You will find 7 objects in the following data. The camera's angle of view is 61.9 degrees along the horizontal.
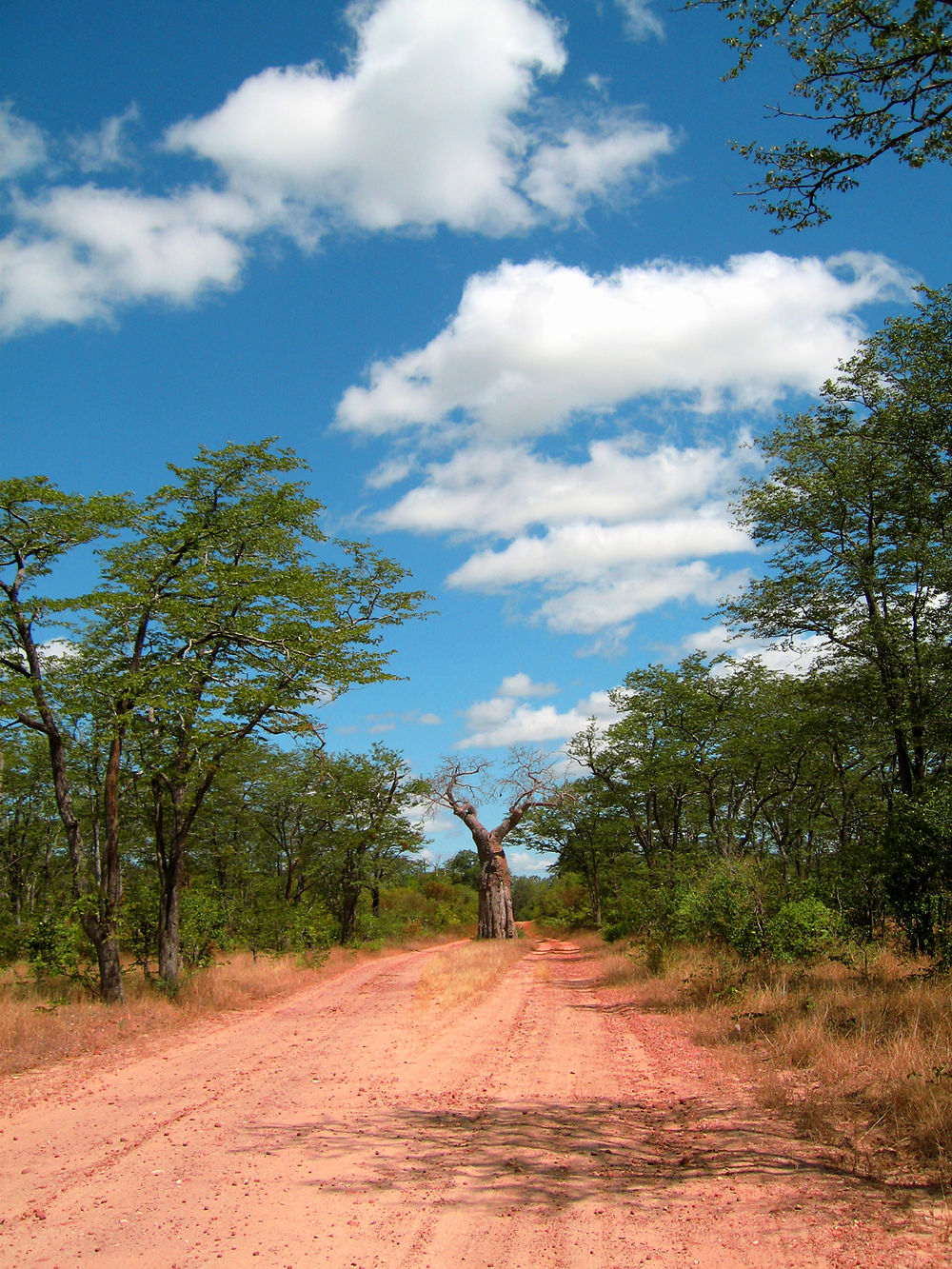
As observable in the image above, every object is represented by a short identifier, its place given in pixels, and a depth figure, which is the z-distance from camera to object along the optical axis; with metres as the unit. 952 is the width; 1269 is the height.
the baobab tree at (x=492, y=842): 28.92
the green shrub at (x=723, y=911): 12.54
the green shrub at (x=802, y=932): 11.80
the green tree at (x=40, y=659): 12.91
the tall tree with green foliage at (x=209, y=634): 14.48
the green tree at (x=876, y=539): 12.78
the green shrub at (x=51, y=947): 13.52
